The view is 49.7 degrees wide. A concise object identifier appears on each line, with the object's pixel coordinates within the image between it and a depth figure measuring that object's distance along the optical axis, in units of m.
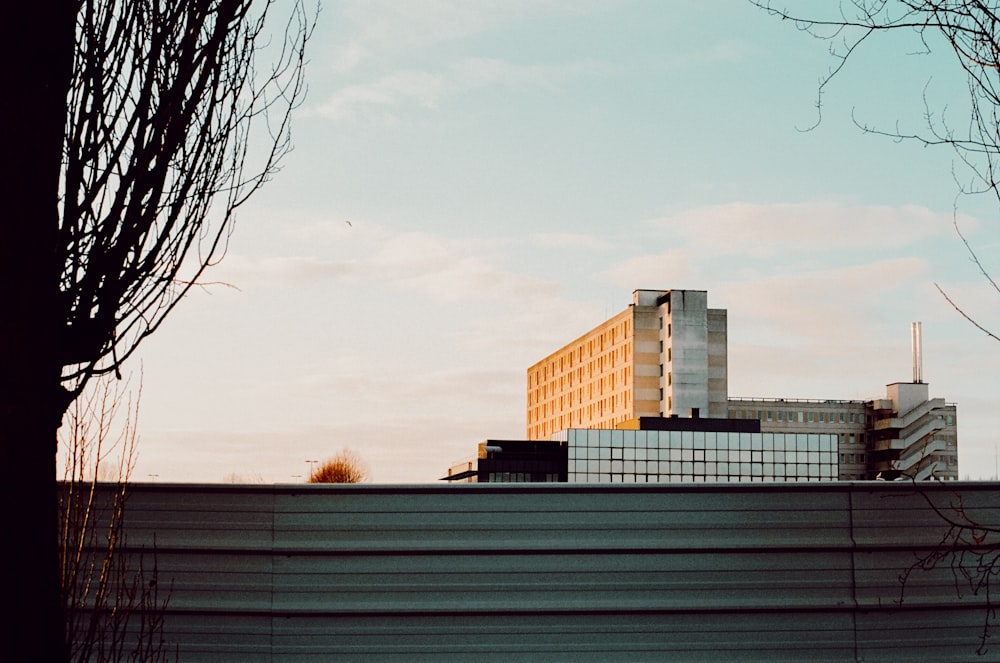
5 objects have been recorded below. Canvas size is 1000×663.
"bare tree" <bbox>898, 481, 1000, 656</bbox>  3.87
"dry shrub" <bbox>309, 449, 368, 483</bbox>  40.66
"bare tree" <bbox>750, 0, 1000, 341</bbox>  3.37
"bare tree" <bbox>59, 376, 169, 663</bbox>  3.09
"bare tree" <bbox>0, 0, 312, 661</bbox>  2.22
